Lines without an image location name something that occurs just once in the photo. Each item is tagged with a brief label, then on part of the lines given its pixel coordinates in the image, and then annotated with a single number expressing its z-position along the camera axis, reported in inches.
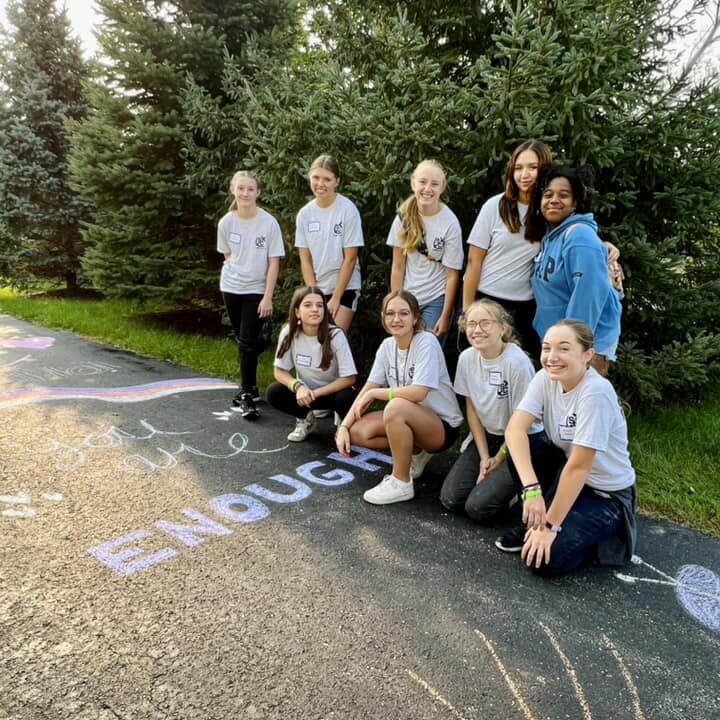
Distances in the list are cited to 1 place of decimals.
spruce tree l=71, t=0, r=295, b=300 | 305.6
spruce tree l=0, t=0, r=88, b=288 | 454.9
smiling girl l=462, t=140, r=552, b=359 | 129.7
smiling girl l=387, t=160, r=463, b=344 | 151.1
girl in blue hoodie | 119.0
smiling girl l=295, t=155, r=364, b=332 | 171.8
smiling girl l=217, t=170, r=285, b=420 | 185.9
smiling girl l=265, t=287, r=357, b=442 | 157.5
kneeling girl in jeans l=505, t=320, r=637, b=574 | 99.5
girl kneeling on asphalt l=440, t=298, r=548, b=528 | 118.6
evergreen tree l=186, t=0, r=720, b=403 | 157.6
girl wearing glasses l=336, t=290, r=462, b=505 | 129.5
